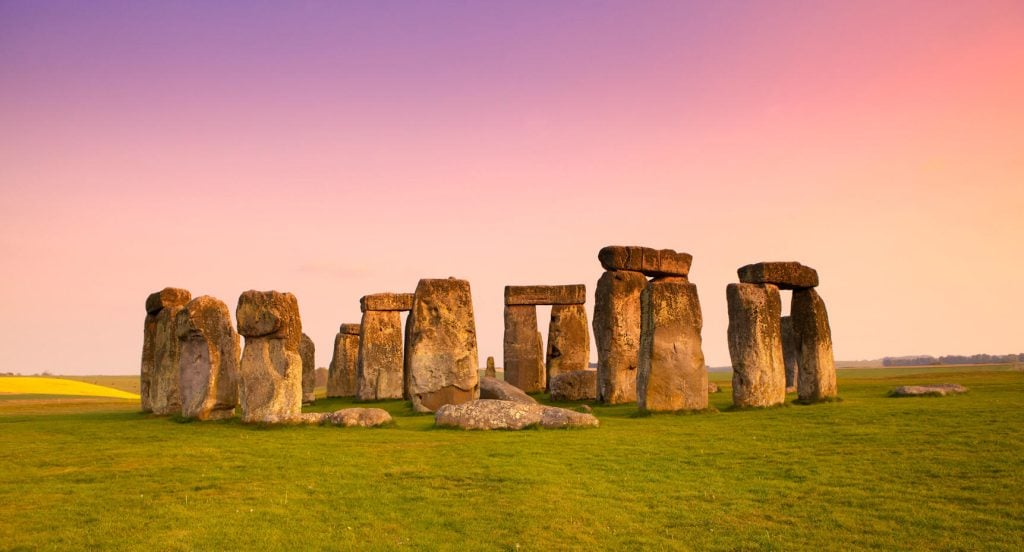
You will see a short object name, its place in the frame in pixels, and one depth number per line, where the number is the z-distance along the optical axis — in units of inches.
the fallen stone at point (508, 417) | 601.3
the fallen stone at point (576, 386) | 960.3
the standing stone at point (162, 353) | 831.7
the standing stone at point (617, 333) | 889.5
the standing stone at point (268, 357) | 668.1
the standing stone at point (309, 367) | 1050.7
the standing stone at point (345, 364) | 1203.2
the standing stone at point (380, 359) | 1065.5
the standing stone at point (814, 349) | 773.9
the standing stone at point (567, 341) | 1156.5
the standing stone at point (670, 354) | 700.0
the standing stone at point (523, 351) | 1200.8
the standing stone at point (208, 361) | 740.6
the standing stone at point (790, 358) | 1038.4
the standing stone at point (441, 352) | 780.6
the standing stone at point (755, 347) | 732.7
